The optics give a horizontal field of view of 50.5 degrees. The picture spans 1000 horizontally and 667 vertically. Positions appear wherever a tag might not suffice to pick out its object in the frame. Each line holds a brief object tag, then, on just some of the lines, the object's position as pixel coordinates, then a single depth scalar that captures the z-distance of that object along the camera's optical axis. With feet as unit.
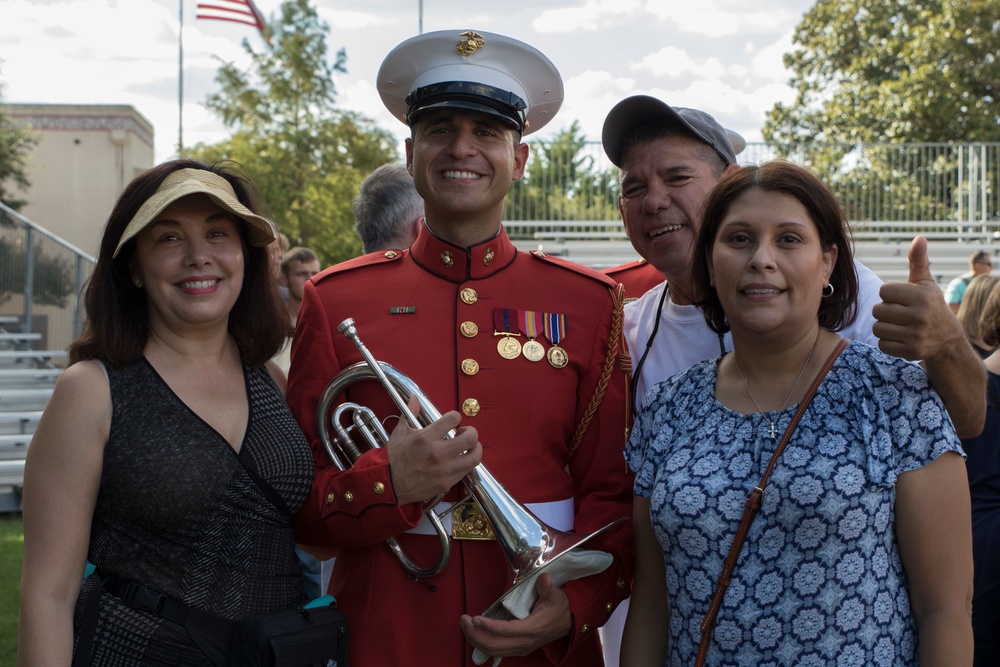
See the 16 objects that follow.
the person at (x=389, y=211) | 14.94
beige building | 119.03
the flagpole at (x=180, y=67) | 79.42
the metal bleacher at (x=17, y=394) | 37.81
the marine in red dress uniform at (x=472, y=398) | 9.03
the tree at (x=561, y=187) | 62.75
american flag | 70.85
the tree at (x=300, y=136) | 71.92
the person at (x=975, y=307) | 17.34
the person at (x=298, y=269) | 24.90
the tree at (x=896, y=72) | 88.38
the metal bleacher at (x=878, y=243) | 60.95
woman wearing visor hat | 8.50
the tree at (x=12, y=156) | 95.61
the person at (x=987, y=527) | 12.62
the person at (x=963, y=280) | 32.58
